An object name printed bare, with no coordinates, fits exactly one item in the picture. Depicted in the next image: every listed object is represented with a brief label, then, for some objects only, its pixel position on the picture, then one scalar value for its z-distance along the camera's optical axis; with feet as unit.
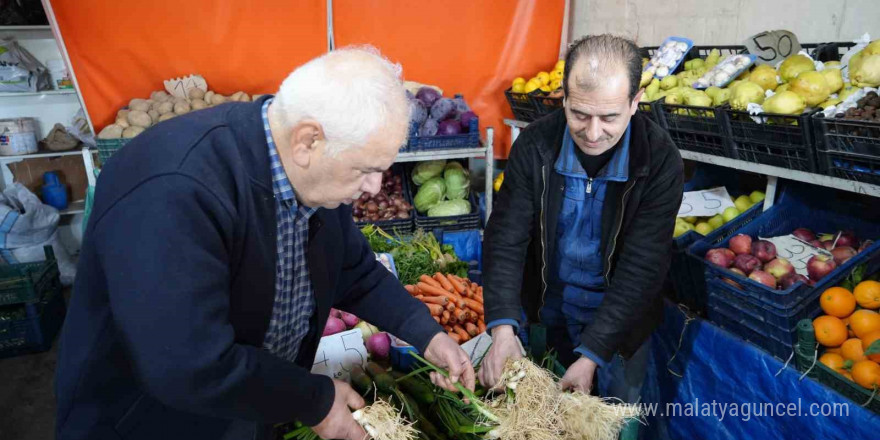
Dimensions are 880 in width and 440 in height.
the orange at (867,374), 5.98
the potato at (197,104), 13.14
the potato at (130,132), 12.29
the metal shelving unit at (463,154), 12.76
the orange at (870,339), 6.32
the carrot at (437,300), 9.07
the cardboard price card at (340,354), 6.63
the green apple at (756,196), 9.38
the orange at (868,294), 6.73
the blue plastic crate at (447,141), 12.71
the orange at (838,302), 6.79
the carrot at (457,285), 10.16
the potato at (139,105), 12.97
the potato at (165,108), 12.81
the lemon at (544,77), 14.10
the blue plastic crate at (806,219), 8.20
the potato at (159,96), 13.33
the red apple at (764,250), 7.98
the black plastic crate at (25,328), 12.53
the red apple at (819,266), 7.52
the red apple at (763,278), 7.46
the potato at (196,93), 13.56
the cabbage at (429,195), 13.80
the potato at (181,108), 12.77
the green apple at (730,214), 9.41
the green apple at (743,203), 9.54
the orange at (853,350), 6.43
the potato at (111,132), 12.28
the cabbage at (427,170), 14.25
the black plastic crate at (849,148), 6.29
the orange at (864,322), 6.47
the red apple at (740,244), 8.13
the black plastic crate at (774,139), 7.07
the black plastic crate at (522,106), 13.38
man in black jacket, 5.45
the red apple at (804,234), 8.42
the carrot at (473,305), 9.65
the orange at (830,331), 6.70
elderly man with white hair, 3.18
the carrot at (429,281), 10.03
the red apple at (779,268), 7.70
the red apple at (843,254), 7.57
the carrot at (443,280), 10.07
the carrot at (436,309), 8.81
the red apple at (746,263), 7.81
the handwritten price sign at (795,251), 7.98
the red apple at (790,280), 7.48
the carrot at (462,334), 8.71
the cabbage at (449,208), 13.55
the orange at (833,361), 6.61
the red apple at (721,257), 8.00
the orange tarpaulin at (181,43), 13.28
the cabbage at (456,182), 14.08
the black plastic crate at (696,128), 8.33
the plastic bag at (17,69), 15.80
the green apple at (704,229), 9.53
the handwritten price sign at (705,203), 9.47
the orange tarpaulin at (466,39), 15.23
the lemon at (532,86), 13.98
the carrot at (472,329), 9.03
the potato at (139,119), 12.50
